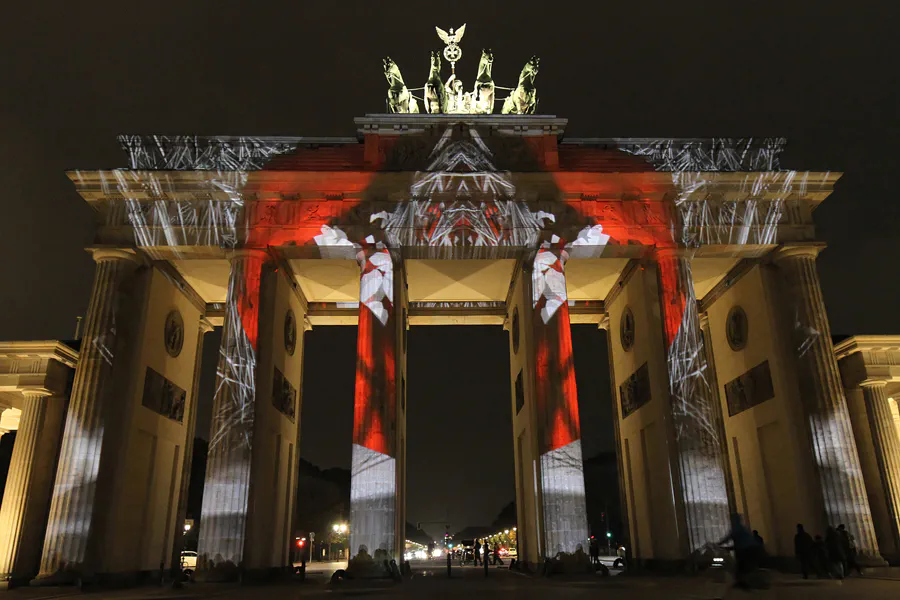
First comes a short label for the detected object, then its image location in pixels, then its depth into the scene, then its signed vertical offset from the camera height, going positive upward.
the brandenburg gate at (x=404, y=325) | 19.75 +6.68
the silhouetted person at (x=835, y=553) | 15.97 -0.70
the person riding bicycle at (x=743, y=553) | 8.07 -0.34
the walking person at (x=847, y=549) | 17.69 -0.69
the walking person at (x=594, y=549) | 25.78 -0.82
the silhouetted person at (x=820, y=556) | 16.79 -0.81
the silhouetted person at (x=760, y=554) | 8.21 -0.35
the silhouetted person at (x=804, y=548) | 17.11 -0.62
